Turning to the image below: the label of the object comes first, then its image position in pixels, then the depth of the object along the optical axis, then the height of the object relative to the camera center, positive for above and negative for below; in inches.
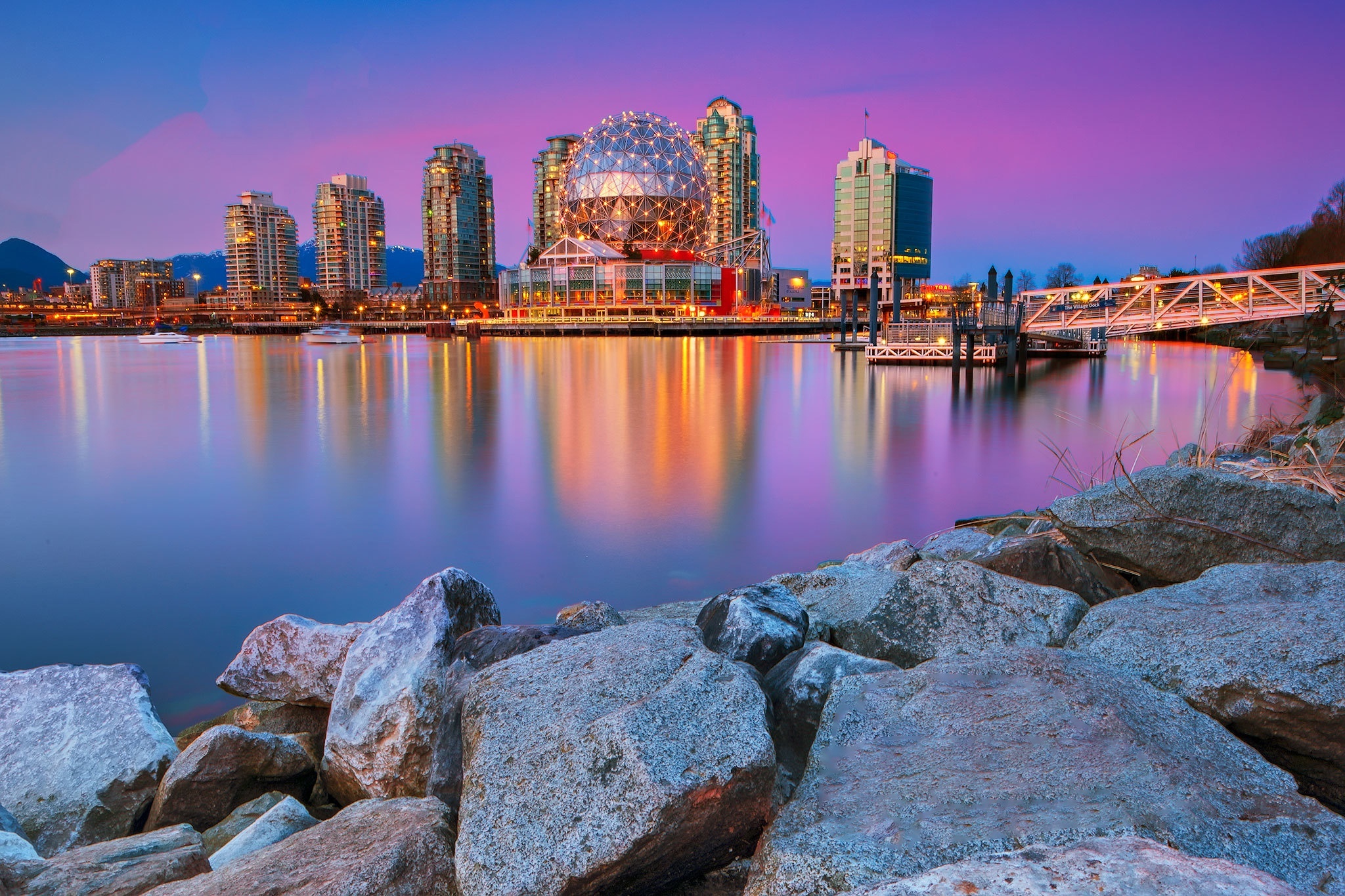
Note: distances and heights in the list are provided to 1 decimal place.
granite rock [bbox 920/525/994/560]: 266.8 -64.4
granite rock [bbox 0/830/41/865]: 122.4 -70.1
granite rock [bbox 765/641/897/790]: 133.3 -54.2
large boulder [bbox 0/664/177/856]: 160.9 -76.7
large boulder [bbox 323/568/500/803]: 156.1 -63.8
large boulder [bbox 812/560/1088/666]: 162.7 -51.6
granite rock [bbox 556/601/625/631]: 198.1 -61.8
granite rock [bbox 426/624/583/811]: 137.6 -55.2
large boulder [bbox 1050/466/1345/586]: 186.5 -39.5
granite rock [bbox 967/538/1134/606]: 194.1 -50.9
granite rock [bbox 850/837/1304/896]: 70.0 -43.1
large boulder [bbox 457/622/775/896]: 99.0 -51.3
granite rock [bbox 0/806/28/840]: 141.9 -76.6
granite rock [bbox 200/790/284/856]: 148.3 -81.0
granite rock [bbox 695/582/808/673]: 159.8 -52.4
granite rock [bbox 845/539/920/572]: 245.9 -64.1
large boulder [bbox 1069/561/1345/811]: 115.6 -45.4
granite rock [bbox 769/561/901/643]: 177.3 -54.5
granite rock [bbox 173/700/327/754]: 201.9 -85.3
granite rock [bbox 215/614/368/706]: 196.9 -70.7
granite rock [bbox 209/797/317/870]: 132.9 -74.3
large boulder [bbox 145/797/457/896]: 105.3 -63.7
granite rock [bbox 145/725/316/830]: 159.9 -78.1
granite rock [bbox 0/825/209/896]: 116.3 -70.2
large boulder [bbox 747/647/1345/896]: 89.4 -49.4
